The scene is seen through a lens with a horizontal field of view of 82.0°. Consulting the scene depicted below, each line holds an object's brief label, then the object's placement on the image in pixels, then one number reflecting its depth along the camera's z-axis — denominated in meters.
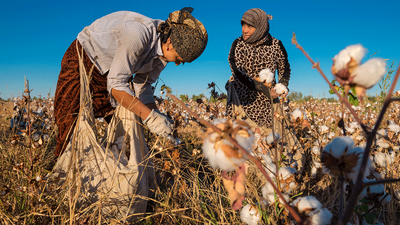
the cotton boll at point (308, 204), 0.71
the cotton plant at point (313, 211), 0.68
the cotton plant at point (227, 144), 0.50
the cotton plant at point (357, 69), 0.45
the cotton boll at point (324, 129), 2.41
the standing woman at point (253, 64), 3.07
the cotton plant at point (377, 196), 0.91
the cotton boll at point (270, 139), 1.44
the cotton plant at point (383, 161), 1.69
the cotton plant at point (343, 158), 0.61
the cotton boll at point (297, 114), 1.39
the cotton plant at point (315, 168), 1.81
